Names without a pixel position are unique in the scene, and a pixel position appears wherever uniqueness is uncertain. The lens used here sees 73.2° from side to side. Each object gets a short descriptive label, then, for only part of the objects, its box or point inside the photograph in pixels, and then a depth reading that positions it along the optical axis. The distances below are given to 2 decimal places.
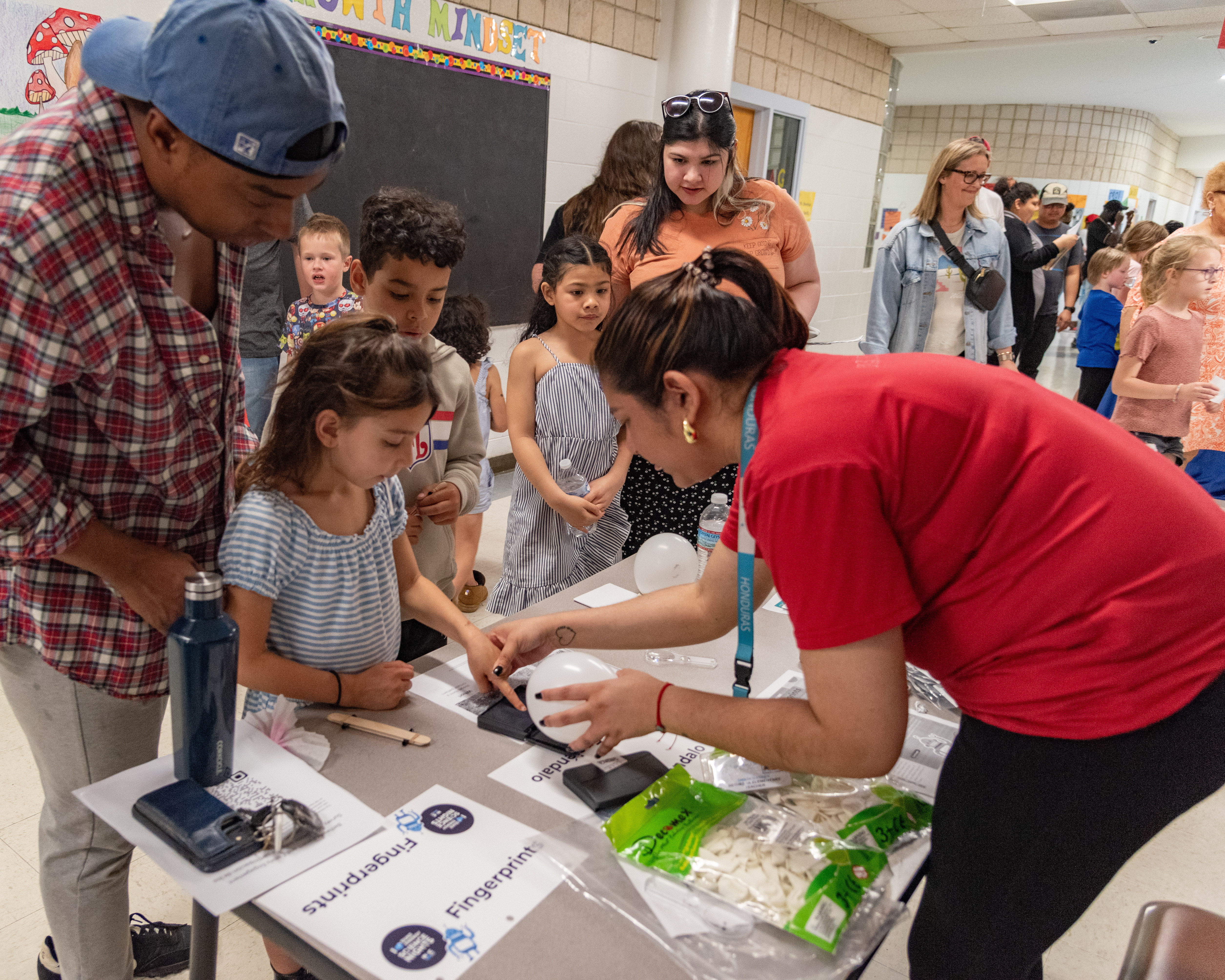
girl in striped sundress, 2.15
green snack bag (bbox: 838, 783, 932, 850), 0.95
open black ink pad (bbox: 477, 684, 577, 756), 1.14
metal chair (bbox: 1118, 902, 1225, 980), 1.04
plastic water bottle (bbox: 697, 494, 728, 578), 1.77
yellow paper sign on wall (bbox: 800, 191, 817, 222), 6.65
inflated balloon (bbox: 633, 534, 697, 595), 1.64
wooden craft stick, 1.12
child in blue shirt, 4.37
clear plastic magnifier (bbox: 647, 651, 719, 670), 1.41
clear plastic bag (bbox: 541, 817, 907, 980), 0.81
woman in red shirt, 0.82
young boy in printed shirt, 2.98
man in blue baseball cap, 0.86
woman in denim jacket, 3.41
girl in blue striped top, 1.17
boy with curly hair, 1.66
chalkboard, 3.46
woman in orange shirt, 2.21
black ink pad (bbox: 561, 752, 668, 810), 1.02
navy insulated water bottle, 0.92
